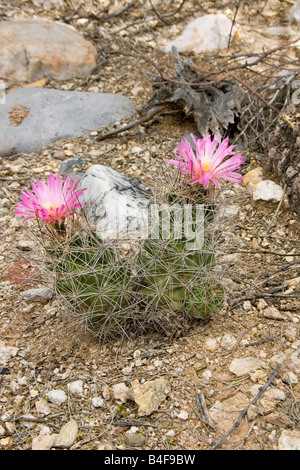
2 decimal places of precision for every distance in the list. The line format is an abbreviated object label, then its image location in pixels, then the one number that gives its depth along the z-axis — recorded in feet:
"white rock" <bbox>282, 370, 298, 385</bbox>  3.42
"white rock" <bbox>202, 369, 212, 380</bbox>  3.47
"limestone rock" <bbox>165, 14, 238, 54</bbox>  4.87
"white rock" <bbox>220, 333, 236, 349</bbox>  3.55
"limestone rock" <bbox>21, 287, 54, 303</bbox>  3.78
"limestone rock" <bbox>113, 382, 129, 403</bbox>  3.45
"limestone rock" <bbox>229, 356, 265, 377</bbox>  3.46
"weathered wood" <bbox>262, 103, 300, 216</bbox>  4.01
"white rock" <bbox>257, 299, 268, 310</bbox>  3.67
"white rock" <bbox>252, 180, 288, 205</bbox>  4.05
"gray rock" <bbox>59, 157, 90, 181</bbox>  4.28
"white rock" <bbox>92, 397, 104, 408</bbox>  3.45
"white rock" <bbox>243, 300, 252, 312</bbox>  3.68
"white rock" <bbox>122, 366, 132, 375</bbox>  3.52
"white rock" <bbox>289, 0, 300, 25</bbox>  4.94
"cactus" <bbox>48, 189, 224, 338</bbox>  3.49
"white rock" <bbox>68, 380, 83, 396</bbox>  3.49
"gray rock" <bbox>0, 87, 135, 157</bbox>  4.43
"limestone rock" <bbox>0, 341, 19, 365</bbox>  3.60
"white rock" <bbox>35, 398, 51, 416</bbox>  3.45
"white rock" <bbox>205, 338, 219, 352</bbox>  3.55
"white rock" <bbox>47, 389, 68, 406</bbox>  3.47
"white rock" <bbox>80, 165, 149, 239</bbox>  3.63
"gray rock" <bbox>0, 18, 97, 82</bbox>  4.76
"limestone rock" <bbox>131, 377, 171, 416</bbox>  3.40
